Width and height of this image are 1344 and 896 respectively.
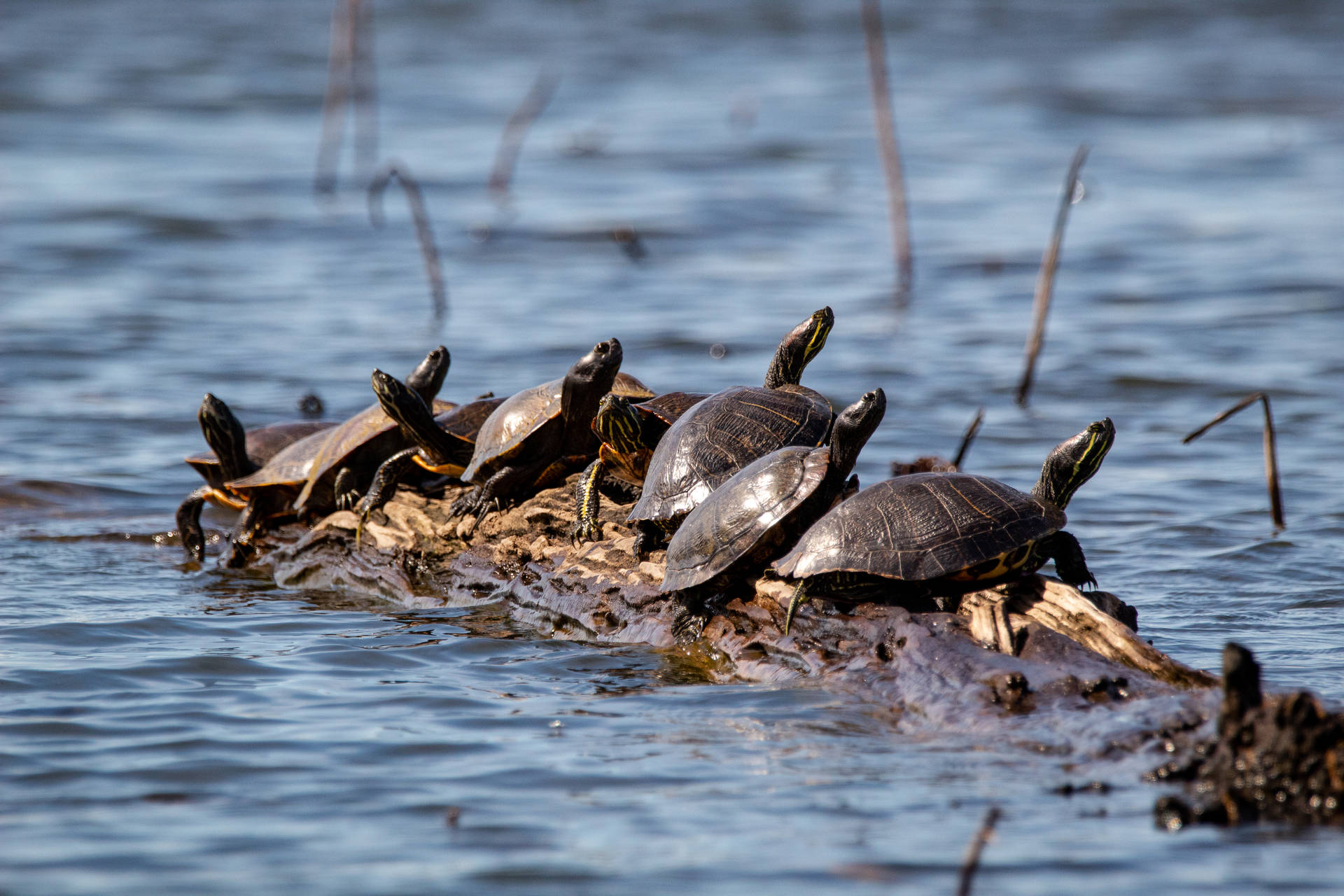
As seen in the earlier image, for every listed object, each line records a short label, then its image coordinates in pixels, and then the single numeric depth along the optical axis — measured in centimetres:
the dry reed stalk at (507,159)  2925
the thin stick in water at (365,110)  3191
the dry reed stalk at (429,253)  2211
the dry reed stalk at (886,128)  2092
